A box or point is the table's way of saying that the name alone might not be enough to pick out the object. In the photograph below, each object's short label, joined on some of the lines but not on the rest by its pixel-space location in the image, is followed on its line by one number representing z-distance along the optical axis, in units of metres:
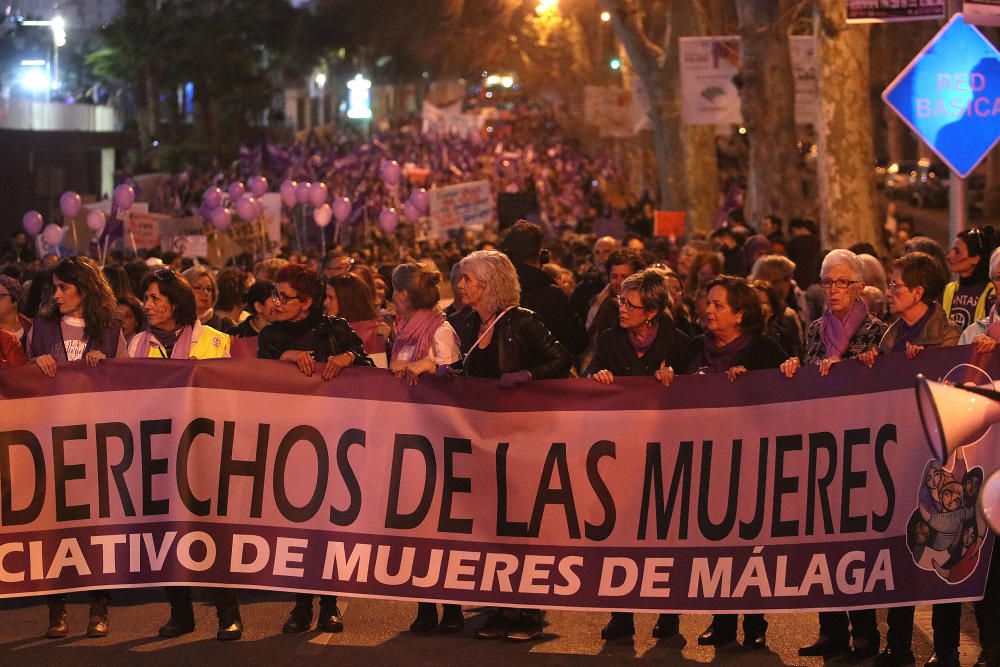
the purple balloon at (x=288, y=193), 27.34
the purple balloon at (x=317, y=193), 27.05
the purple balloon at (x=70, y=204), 24.47
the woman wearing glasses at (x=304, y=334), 8.34
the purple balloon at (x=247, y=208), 24.17
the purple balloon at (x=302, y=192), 27.25
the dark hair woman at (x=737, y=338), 7.98
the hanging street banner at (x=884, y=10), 15.10
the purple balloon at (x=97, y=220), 22.88
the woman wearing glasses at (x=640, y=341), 8.32
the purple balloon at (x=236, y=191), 26.31
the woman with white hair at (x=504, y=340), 8.24
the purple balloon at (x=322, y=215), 26.69
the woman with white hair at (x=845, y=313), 8.09
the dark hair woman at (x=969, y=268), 9.64
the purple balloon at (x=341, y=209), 26.50
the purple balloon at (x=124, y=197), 23.20
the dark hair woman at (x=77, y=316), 8.59
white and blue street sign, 12.07
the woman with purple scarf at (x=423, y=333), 8.48
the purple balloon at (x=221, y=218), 24.08
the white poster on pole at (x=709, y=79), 27.53
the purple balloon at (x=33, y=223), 25.36
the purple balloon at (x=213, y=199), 25.36
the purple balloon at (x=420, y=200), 26.50
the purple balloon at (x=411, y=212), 26.53
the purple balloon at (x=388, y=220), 26.81
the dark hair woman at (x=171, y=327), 8.63
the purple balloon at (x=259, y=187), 26.89
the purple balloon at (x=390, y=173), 30.06
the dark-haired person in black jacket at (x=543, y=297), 10.33
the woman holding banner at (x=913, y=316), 7.64
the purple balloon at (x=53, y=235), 22.62
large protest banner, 7.54
